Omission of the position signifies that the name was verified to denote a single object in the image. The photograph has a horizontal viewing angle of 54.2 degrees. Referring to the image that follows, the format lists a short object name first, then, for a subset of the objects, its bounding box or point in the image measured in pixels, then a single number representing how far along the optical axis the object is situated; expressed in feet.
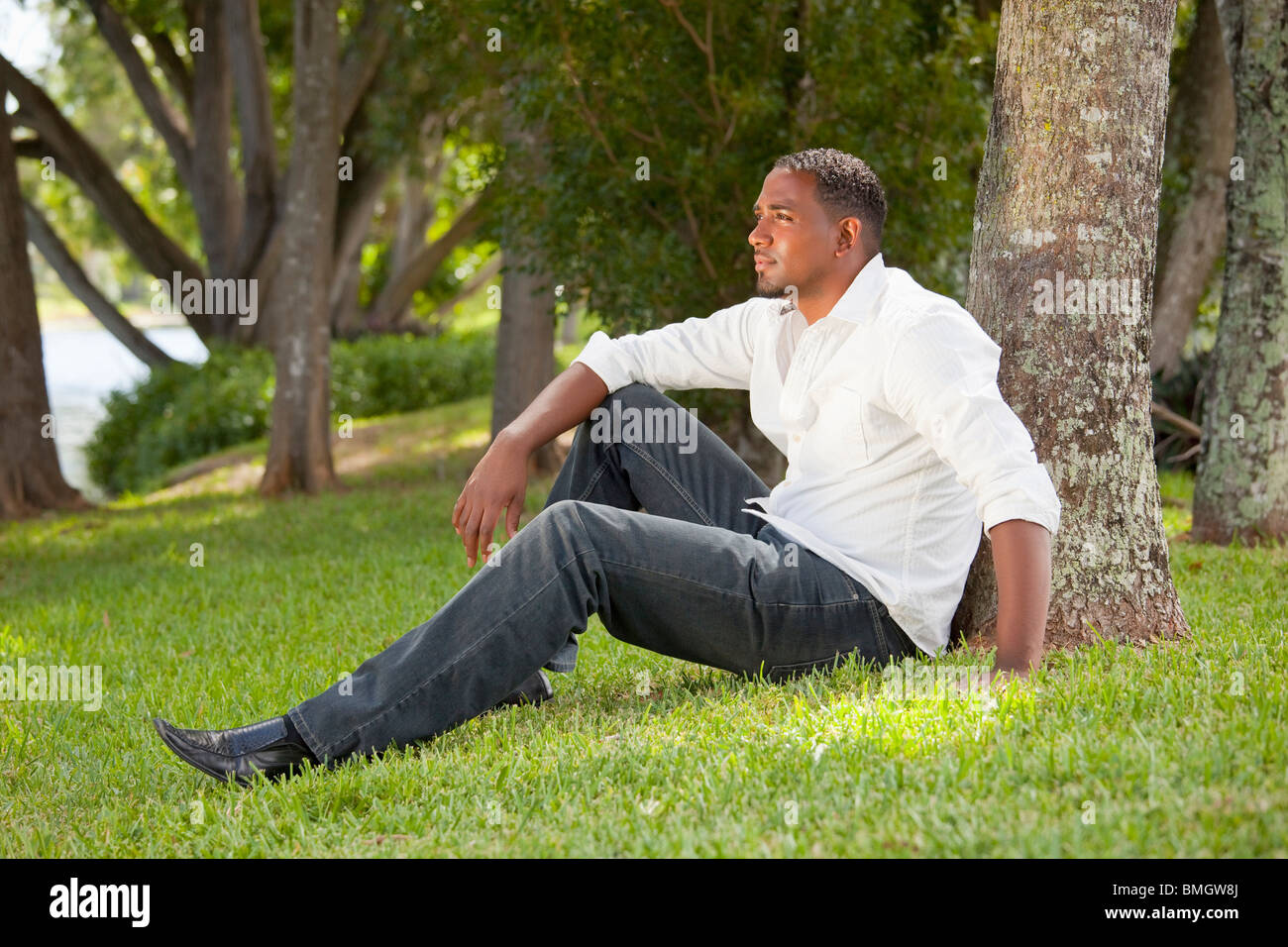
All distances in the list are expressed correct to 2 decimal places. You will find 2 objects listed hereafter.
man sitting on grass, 11.15
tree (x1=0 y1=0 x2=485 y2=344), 45.93
